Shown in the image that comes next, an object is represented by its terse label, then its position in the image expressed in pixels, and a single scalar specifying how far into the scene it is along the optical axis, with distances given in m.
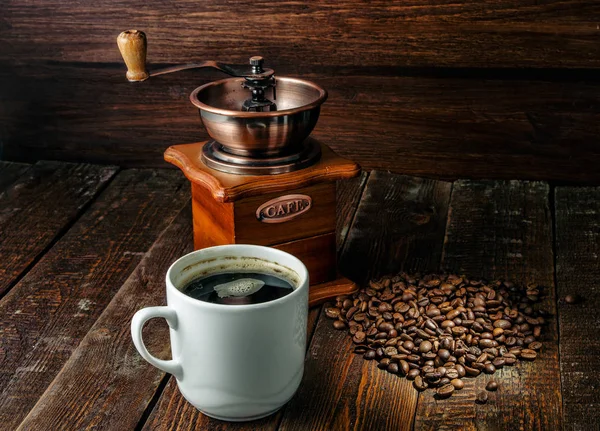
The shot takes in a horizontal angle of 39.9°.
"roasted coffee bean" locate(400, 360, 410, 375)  1.21
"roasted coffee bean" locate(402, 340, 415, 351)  1.25
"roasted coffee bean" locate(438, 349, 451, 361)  1.23
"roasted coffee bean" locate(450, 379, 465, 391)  1.17
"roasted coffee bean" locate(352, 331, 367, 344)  1.28
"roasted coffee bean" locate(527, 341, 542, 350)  1.26
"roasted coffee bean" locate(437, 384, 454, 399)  1.15
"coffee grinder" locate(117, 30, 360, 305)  1.30
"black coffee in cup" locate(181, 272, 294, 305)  1.09
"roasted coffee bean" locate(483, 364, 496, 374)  1.21
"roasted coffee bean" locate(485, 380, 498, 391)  1.17
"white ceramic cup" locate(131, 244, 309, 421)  1.01
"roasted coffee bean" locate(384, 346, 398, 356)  1.24
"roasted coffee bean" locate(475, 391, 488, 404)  1.14
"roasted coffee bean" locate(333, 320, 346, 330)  1.33
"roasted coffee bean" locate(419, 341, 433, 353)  1.24
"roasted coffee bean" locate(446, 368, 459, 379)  1.19
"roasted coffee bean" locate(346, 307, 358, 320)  1.35
